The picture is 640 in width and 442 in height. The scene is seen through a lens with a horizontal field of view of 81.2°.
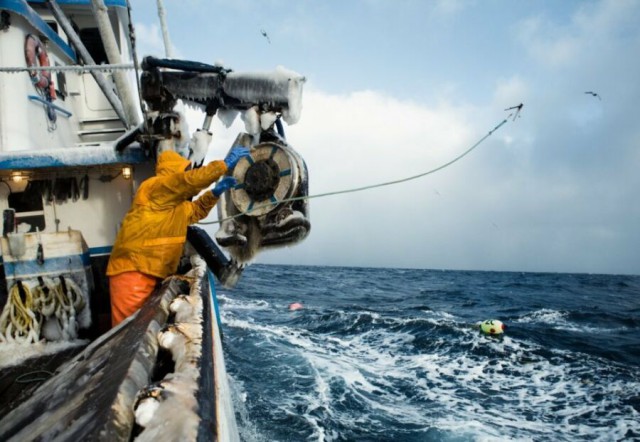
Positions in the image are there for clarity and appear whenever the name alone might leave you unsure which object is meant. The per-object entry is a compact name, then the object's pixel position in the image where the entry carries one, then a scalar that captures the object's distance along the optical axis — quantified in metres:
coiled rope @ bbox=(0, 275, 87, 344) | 4.29
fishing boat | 1.48
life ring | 7.32
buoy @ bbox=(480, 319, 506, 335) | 15.40
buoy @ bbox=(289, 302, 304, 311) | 20.31
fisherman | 3.88
